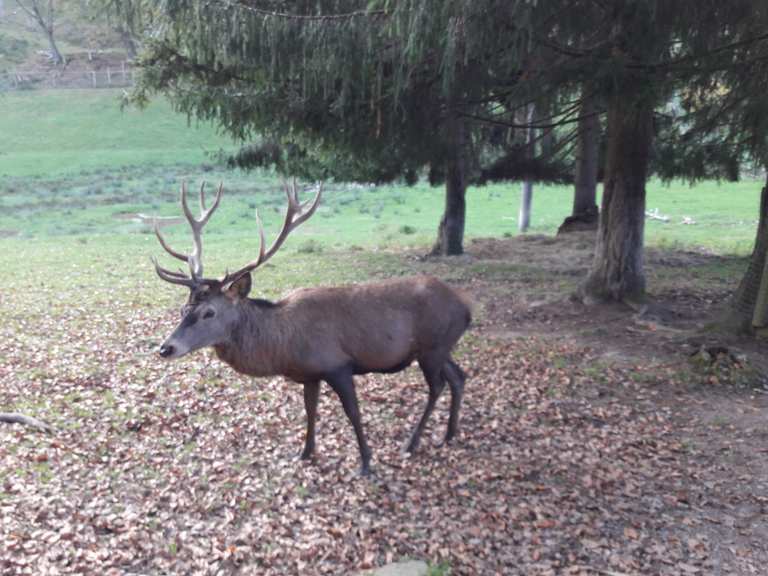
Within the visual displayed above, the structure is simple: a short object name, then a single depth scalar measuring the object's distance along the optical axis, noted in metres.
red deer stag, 5.61
